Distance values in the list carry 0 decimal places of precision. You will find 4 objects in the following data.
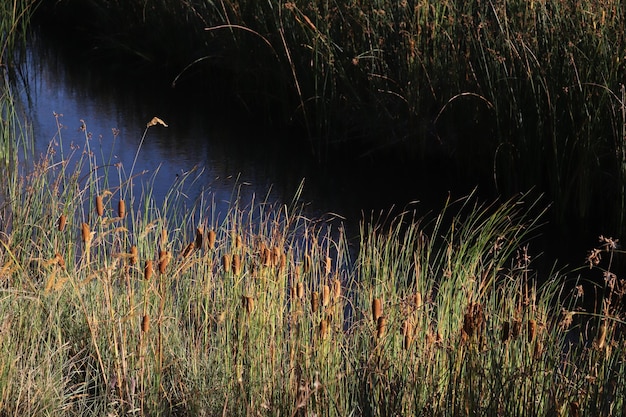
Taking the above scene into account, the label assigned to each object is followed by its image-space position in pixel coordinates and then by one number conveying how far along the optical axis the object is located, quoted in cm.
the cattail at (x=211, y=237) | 459
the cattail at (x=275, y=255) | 464
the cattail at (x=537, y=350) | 424
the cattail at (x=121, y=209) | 448
